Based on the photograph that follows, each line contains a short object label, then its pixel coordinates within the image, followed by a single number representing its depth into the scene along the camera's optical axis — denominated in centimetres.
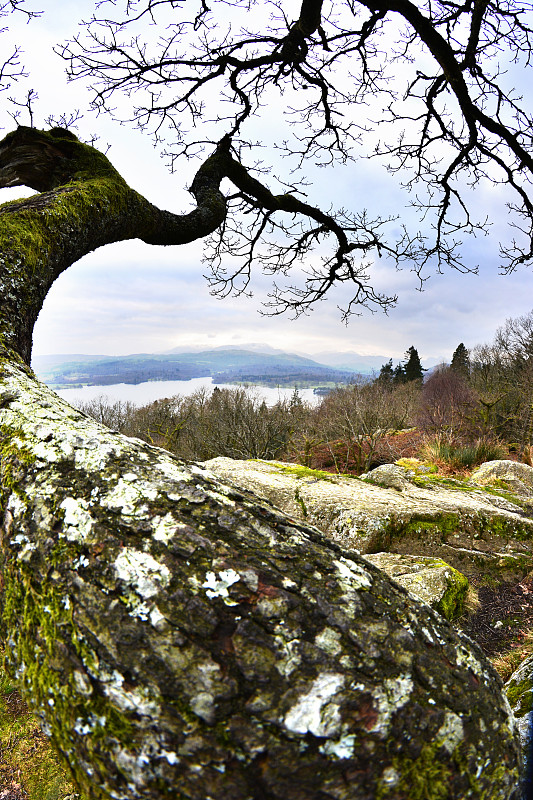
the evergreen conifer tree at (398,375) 5722
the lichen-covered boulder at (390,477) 706
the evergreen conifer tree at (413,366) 5762
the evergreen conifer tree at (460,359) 5313
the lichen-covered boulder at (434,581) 401
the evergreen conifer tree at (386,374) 5292
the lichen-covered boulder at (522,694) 163
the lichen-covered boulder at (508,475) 912
